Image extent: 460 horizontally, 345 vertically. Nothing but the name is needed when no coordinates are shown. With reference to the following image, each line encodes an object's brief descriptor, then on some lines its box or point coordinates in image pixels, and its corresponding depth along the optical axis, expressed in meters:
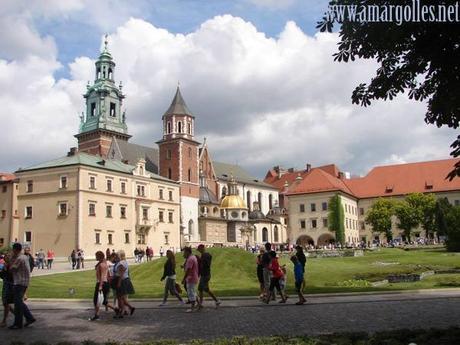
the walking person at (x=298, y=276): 16.47
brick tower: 84.69
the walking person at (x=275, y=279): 17.04
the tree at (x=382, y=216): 80.81
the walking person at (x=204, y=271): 16.39
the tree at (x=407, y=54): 9.59
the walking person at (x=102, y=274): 14.81
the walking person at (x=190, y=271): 15.95
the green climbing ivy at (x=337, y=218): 86.69
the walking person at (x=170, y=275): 17.31
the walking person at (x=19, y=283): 12.61
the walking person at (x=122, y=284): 14.68
